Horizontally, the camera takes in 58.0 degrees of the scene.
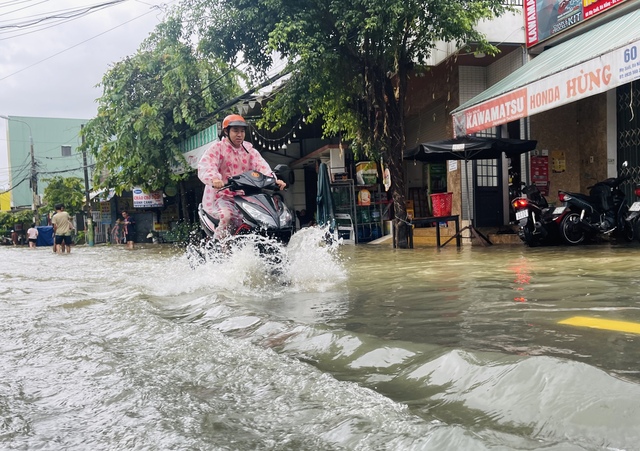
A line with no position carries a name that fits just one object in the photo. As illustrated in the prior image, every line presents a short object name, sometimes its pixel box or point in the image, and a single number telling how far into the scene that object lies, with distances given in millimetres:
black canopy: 9938
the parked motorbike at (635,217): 8297
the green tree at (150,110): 18234
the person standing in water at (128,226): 20436
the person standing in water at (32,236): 25750
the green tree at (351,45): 9273
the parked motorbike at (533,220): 9141
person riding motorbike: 5555
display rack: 15055
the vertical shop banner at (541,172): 11453
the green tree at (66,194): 30844
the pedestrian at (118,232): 26720
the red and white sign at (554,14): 9227
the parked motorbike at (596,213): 8828
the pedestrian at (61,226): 16828
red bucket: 12797
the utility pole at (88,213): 26766
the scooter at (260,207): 5383
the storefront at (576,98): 6965
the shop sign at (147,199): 24391
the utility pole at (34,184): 33188
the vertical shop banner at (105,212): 30078
